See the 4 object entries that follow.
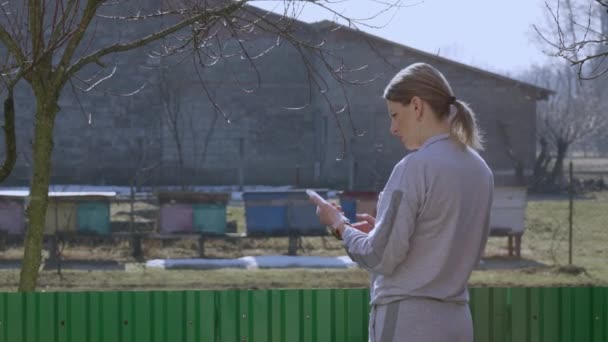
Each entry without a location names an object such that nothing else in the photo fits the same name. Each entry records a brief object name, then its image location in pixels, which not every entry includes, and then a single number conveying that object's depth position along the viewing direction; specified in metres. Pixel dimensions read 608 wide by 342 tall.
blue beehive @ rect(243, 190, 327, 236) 18.08
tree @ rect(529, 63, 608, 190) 36.28
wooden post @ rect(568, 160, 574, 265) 16.31
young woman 3.81
